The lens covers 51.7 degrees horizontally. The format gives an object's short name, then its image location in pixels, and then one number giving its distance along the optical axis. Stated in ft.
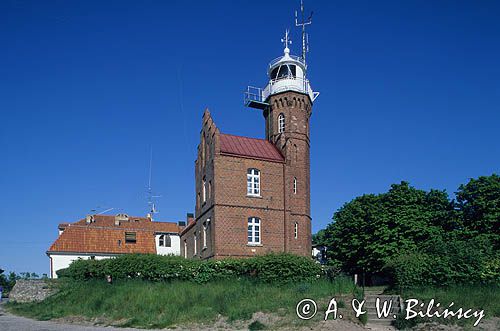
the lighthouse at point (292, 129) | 122.52
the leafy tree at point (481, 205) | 120.26
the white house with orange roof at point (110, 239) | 171.53
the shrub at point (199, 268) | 91.30
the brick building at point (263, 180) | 115.34
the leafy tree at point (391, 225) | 130.82
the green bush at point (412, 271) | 77.51
